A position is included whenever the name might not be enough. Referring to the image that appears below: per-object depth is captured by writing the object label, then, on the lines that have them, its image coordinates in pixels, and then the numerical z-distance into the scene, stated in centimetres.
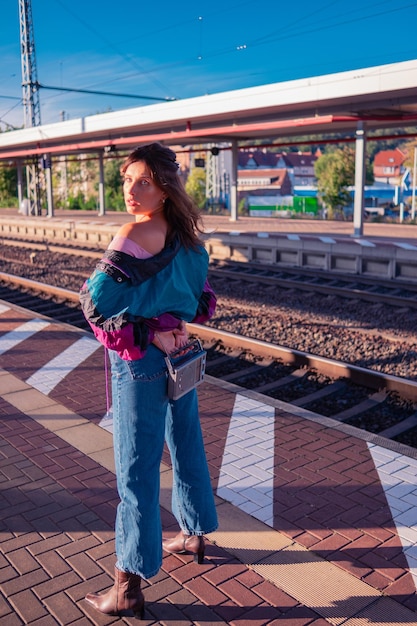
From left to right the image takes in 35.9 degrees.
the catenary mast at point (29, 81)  3625
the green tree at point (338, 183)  5169
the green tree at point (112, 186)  4344
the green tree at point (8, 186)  5141
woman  271
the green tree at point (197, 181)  6202
